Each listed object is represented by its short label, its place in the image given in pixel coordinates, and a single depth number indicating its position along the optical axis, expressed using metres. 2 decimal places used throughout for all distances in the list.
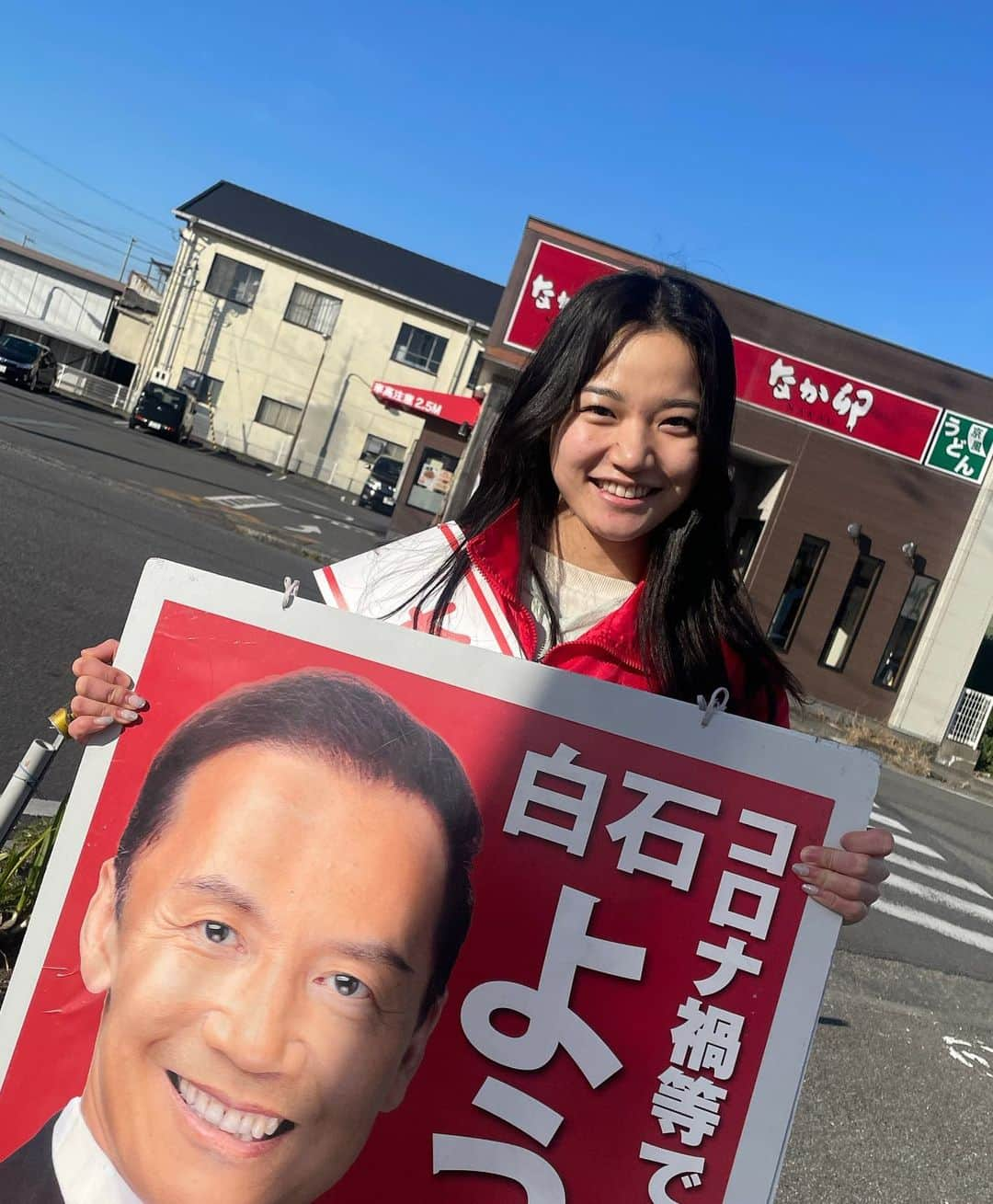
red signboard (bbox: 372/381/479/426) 24.36
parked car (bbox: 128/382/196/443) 30.56
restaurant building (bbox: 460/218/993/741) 17.00
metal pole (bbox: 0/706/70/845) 2.75
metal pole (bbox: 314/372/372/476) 36.59
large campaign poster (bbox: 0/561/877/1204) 1.36
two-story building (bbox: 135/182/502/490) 36.16
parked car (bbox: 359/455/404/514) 33.00
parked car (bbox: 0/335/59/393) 28.41
